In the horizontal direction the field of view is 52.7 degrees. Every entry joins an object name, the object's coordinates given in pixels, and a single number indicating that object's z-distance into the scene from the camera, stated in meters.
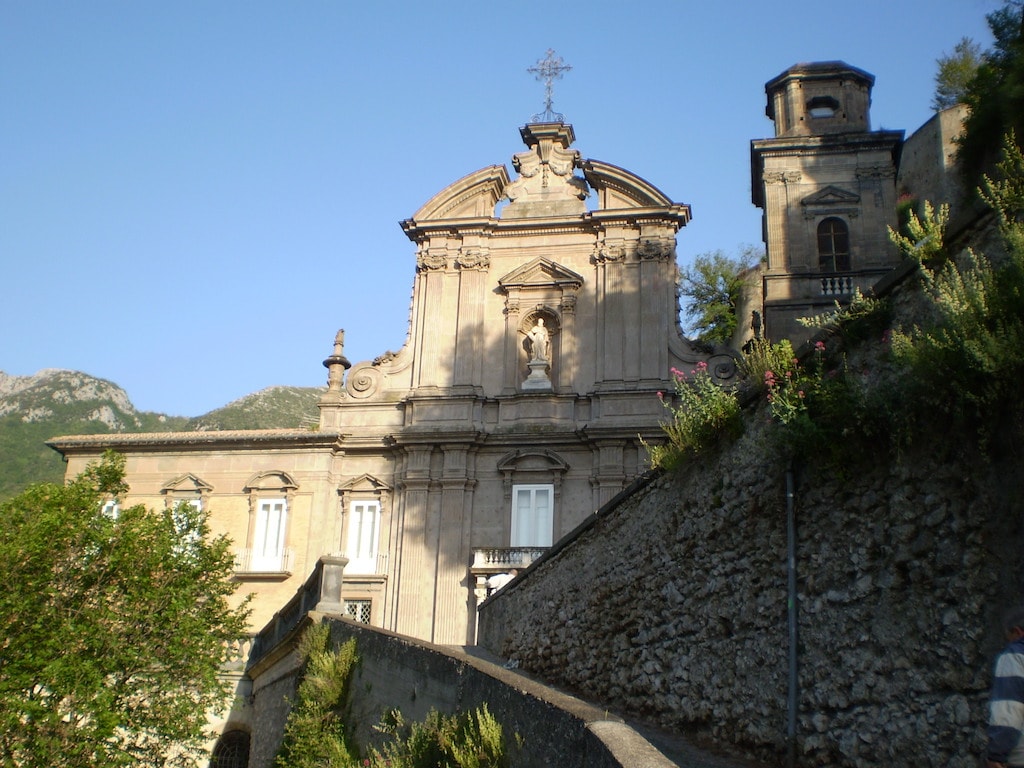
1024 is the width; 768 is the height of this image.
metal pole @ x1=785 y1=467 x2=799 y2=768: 7.36
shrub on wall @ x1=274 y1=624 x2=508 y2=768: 8.22
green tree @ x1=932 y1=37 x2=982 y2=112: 45.50
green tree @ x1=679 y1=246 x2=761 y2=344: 40.69
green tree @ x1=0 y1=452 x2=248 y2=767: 18.73
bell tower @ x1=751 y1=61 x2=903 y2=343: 26.75
